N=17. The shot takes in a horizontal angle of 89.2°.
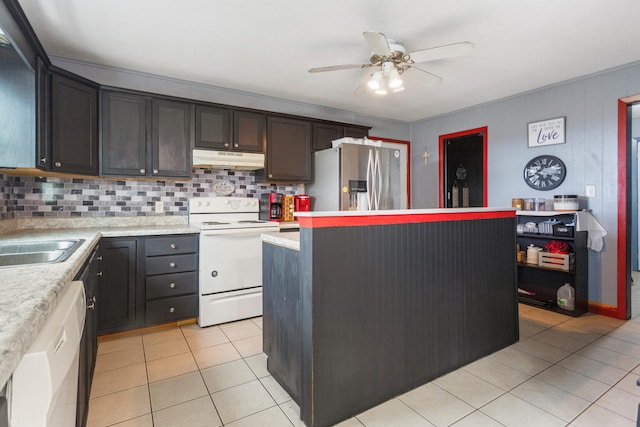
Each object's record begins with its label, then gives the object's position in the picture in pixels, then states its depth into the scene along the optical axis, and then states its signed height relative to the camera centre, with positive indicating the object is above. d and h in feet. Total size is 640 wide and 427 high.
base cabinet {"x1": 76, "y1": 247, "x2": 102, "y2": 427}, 4.51 -2.18
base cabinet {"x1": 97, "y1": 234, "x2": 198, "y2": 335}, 8.73 -1.98
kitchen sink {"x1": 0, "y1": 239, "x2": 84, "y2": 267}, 5.51 -0.71
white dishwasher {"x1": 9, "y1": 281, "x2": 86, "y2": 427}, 2.01 -1.12
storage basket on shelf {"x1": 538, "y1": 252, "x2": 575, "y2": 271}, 10.87 -1.66
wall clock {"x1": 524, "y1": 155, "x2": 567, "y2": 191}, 11.84 +1.51
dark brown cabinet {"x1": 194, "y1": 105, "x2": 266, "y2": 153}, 10.86 +2.90
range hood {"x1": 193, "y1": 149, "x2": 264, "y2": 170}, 10.77 +1.82
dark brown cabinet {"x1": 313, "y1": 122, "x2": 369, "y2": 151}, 13.28 +3.35
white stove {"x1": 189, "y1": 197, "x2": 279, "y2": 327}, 9.87 -1.80
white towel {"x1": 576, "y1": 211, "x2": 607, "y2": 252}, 10.58 -0.51
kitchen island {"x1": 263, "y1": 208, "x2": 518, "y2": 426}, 5.49 -1.79
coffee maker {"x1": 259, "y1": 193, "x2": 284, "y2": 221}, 12.53 +0.20
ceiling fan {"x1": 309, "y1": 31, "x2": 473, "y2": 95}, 7.20 +3.73
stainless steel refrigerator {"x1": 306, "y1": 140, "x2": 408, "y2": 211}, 12.28 +1.36
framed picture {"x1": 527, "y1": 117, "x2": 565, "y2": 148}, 11.80 +3.01
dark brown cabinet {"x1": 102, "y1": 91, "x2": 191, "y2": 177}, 9.54 +2.36
